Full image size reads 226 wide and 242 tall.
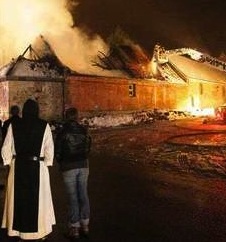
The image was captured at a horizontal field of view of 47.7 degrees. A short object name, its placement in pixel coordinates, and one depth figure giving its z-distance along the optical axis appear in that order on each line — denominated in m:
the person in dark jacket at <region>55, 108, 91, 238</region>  3.84
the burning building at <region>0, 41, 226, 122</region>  16.96
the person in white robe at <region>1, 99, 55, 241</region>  3.52
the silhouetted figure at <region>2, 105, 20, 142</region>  5.87
